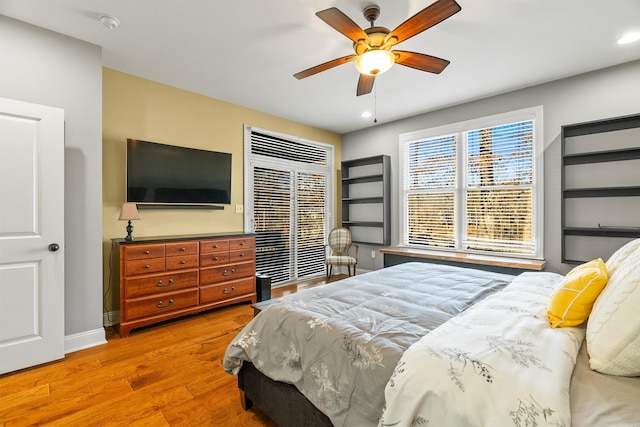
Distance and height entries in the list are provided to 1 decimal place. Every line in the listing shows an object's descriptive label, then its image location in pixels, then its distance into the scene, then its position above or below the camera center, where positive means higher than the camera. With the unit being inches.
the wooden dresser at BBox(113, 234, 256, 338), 110.7 -27.7
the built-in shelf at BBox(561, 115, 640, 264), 114.7 +10.2
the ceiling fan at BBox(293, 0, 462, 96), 69.2 +47.3
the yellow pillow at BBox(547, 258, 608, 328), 47.2 -14.6
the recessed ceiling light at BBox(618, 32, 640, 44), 98.3 +60.2
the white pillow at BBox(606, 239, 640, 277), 52.2 -8.2
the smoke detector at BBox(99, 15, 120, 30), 89.4 +59.8
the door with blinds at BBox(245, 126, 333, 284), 173.3 +6.8
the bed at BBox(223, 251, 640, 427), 33.0 -21.2
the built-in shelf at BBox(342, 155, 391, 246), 193.0 +8.9
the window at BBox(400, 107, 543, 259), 141.9 +14.2
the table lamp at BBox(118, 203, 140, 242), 113.9 -1.0
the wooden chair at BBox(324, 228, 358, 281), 202.1 -21.4
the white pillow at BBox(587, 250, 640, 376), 35.2 -15.2
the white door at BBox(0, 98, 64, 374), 84.9 -7.0
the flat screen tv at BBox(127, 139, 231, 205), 123.1 +17.2
